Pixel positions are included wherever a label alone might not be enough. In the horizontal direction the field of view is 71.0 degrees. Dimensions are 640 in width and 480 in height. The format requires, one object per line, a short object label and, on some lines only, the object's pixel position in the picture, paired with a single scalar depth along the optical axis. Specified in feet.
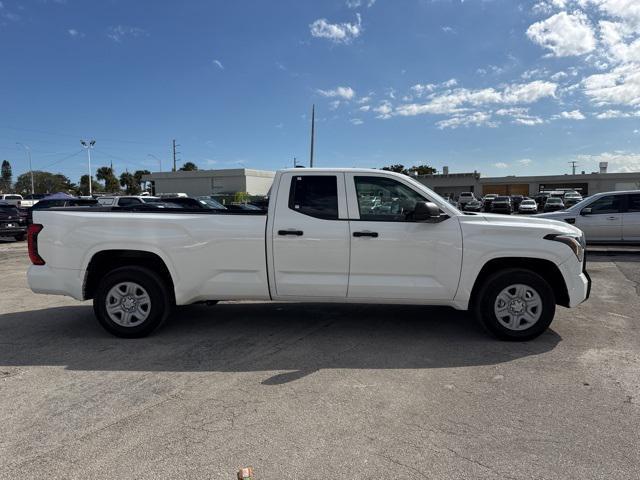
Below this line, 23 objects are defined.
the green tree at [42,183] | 363.76
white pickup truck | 16.07
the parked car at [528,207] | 125.29
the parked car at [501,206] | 122.52
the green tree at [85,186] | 325.21
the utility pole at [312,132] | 131.44
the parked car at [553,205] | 112.28
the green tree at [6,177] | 377.09
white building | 259.19
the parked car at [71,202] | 45.52
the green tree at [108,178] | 357.41
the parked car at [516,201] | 151.94
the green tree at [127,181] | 376.03
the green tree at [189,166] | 404.08
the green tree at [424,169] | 361.55
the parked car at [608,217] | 38.70
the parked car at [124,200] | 57.12
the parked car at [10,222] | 54.85
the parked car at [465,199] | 161.94
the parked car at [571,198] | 133.90
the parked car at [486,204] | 140.40
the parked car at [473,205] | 138.84
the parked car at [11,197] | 149.11
